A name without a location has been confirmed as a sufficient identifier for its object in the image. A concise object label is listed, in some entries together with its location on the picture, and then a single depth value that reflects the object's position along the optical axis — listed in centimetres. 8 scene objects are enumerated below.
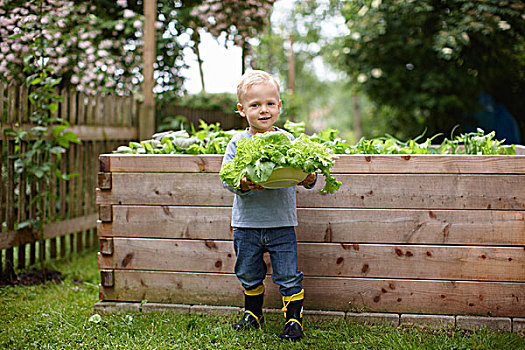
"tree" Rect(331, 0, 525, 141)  780
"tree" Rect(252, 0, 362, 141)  1298
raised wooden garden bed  256
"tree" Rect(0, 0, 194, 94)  431
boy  239
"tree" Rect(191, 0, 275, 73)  684
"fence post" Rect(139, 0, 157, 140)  505
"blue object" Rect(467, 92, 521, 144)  862
